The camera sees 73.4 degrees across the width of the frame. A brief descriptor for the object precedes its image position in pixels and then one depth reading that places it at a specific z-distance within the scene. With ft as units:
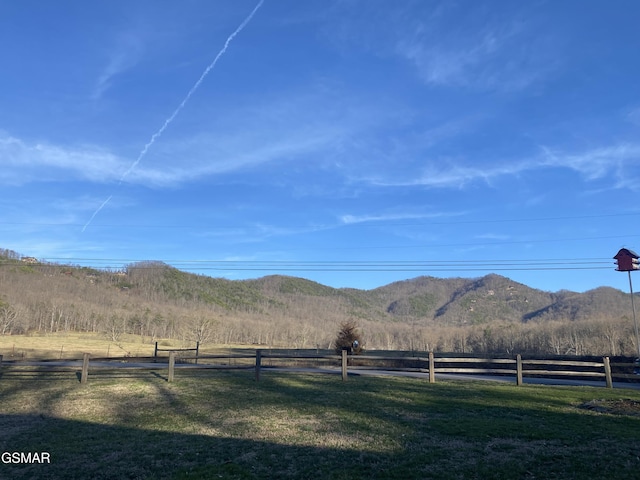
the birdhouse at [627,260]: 79.61
